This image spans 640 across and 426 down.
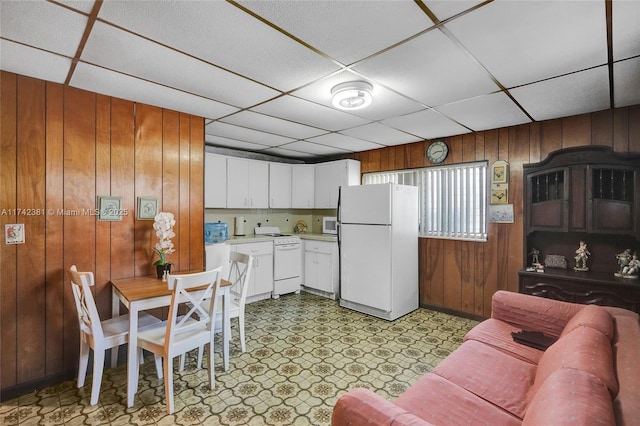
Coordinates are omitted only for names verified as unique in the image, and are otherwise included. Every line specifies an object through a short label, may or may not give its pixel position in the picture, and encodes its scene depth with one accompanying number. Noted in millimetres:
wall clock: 4184
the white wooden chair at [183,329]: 2131
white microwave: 5367
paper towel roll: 5050
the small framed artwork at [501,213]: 3650
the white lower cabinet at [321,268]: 4750
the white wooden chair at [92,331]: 2146
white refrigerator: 3881
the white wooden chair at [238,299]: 2907
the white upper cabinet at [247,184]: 4750
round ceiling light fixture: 2432
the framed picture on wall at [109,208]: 2701
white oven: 4828
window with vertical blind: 3939
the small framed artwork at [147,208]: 2922
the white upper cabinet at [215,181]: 4484
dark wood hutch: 2807
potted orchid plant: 2764
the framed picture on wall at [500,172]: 3664
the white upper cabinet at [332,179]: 5106
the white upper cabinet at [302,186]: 5574
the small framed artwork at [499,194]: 3672
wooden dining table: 2197
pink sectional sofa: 1038
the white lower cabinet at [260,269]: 4527
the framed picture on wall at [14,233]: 2279
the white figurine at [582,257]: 3111
